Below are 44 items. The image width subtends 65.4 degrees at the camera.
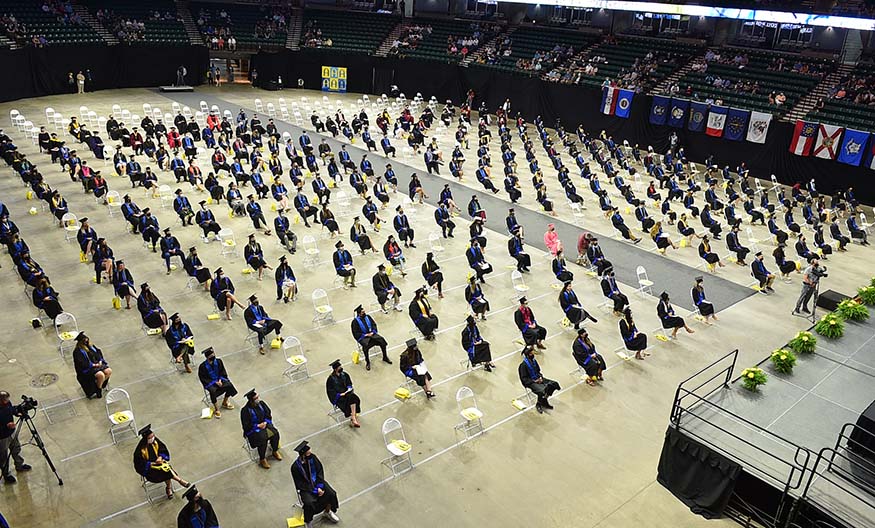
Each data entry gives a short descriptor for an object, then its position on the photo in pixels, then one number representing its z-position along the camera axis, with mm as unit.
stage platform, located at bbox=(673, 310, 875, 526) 9531
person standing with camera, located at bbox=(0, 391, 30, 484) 10836
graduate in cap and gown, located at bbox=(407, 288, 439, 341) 16109
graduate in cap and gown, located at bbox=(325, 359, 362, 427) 12797
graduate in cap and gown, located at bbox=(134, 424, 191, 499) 10688
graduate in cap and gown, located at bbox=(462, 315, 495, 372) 14805
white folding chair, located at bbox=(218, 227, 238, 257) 20719
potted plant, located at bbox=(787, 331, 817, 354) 13680
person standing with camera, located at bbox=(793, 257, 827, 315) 18609
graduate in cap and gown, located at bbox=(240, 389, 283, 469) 11695
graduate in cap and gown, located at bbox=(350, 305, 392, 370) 14922
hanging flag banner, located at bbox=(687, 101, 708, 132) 36875
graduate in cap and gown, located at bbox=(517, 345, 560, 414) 13666
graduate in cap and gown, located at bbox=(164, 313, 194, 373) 14141
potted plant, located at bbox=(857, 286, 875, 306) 17078
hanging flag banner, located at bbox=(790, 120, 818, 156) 32719
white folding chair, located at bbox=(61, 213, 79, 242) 21383
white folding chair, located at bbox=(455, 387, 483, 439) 12750
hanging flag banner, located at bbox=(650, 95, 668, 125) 38500
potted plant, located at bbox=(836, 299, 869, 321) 15875
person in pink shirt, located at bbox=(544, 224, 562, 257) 21348
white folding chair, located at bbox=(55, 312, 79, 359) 14615
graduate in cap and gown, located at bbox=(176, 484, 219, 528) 9688
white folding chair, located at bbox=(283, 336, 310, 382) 14328
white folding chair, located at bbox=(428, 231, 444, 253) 21781
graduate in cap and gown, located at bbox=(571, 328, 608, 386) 14656
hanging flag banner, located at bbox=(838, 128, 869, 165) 30984
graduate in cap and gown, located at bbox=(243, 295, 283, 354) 15289
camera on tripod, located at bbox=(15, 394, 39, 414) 10734
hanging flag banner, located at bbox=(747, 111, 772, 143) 34469
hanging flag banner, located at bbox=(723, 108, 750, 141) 35312
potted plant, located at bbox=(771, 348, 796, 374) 12750
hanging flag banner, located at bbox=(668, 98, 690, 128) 37625
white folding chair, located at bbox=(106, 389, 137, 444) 12172
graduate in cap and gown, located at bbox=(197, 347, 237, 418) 12945
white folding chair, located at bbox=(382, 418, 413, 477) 11695
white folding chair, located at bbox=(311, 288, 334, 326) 16906
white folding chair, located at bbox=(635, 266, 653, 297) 19500
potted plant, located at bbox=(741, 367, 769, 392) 12117
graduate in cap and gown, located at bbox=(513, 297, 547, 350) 15891
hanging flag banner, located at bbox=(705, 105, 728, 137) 36125
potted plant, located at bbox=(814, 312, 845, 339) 14680
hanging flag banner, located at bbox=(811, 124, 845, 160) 31859
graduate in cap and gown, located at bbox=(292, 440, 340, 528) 10375
